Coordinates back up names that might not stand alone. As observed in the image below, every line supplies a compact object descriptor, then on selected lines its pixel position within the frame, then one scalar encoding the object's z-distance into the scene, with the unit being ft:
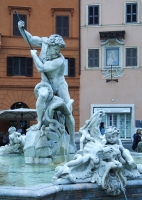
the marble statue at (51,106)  29.89
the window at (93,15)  109.50
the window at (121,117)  104.88
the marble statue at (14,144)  35.42
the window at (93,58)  108.99
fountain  19.26
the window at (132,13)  108.17
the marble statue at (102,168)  19.45
